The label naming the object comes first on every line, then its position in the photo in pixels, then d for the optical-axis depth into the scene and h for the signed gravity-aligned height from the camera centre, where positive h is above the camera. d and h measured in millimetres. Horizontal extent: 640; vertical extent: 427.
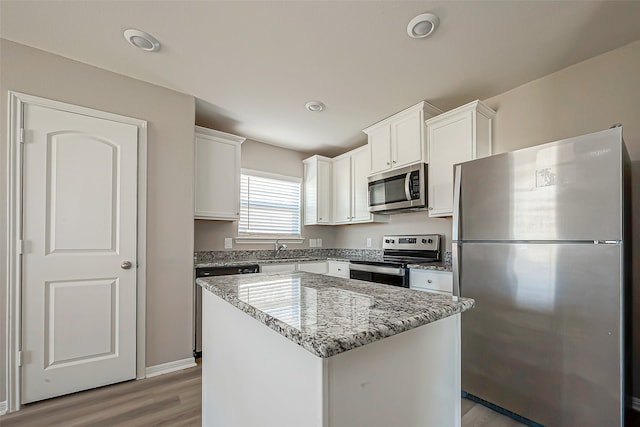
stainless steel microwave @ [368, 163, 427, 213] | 2859 +293
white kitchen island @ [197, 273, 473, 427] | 691 -416
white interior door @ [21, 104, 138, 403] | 2041 -266
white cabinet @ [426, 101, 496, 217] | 2533 +668
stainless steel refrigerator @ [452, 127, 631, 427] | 1480 -370
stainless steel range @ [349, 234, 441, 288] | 2807 -466
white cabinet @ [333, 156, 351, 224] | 3961 +381
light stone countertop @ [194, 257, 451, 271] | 2527 -480
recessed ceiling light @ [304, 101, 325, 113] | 2864 +1127
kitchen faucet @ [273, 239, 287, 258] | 3963 -430
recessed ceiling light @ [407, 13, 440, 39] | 1743 +1202
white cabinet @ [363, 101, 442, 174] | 2846 +837
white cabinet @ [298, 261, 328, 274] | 3602 -633
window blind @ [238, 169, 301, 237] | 3830 +176
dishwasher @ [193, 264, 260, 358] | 2750 -840
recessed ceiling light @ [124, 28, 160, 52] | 1881 +1198
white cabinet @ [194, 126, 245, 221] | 3027 +461
